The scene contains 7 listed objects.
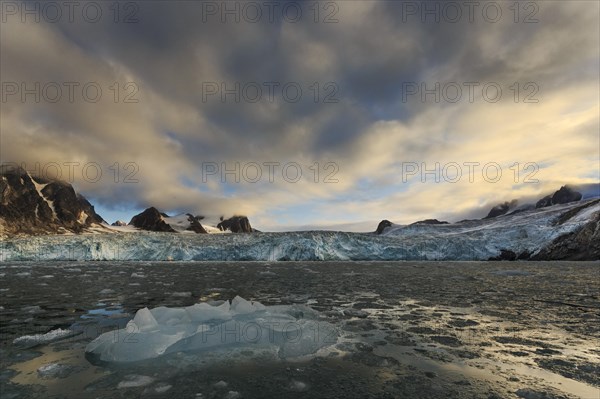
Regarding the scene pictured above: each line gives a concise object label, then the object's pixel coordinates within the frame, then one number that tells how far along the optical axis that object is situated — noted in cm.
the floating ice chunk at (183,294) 1363
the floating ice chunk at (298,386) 453
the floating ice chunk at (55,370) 492
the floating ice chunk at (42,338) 648
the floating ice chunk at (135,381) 465
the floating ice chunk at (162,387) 445
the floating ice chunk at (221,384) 462
